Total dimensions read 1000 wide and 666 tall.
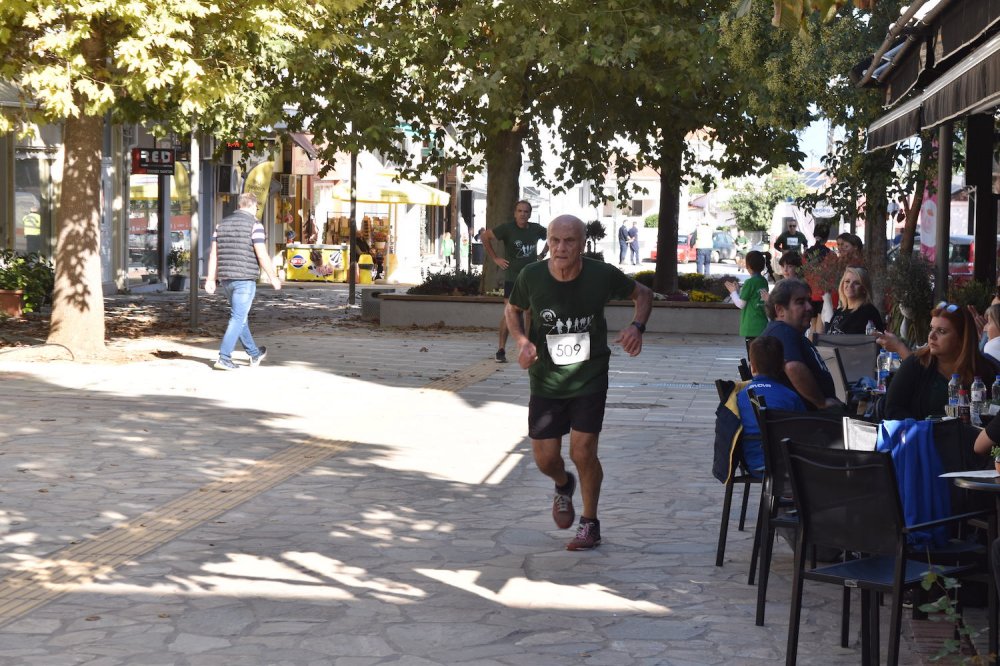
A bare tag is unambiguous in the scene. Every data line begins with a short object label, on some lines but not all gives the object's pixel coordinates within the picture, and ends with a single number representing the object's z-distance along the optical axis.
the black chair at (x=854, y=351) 9.56
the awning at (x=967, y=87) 6.75
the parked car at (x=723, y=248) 75.19
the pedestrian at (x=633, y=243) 56.84
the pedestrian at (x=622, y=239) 56.00
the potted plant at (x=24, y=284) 20.95
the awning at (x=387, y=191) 39.15
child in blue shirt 6.89
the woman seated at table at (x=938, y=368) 6.61
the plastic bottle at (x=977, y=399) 6.25
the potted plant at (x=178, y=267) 32.34
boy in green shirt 13.20
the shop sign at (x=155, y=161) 24.55
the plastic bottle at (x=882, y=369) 7.89
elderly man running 7.38
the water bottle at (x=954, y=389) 6.45
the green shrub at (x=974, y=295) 11.29
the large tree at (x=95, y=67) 14.48
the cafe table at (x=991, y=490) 4.71
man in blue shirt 7.45
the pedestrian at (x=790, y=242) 26.56
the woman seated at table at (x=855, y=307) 10.48
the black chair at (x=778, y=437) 5.92
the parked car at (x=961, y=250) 37.62
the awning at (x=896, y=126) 9.91
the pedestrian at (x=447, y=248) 52.31
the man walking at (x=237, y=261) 15.30
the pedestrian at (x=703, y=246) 52.53
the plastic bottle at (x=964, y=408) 6.29
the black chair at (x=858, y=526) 4.96
